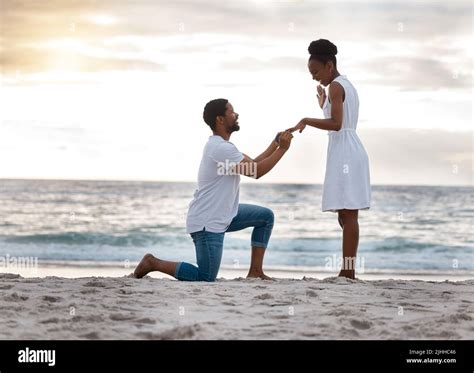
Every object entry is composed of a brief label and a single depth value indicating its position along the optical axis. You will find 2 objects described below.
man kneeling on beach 5.54
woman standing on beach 5.73
